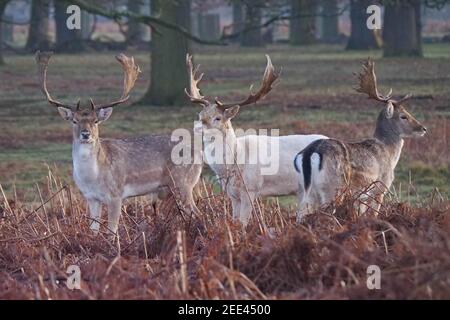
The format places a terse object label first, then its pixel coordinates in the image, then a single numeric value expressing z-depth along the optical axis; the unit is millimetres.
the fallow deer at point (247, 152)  11023
